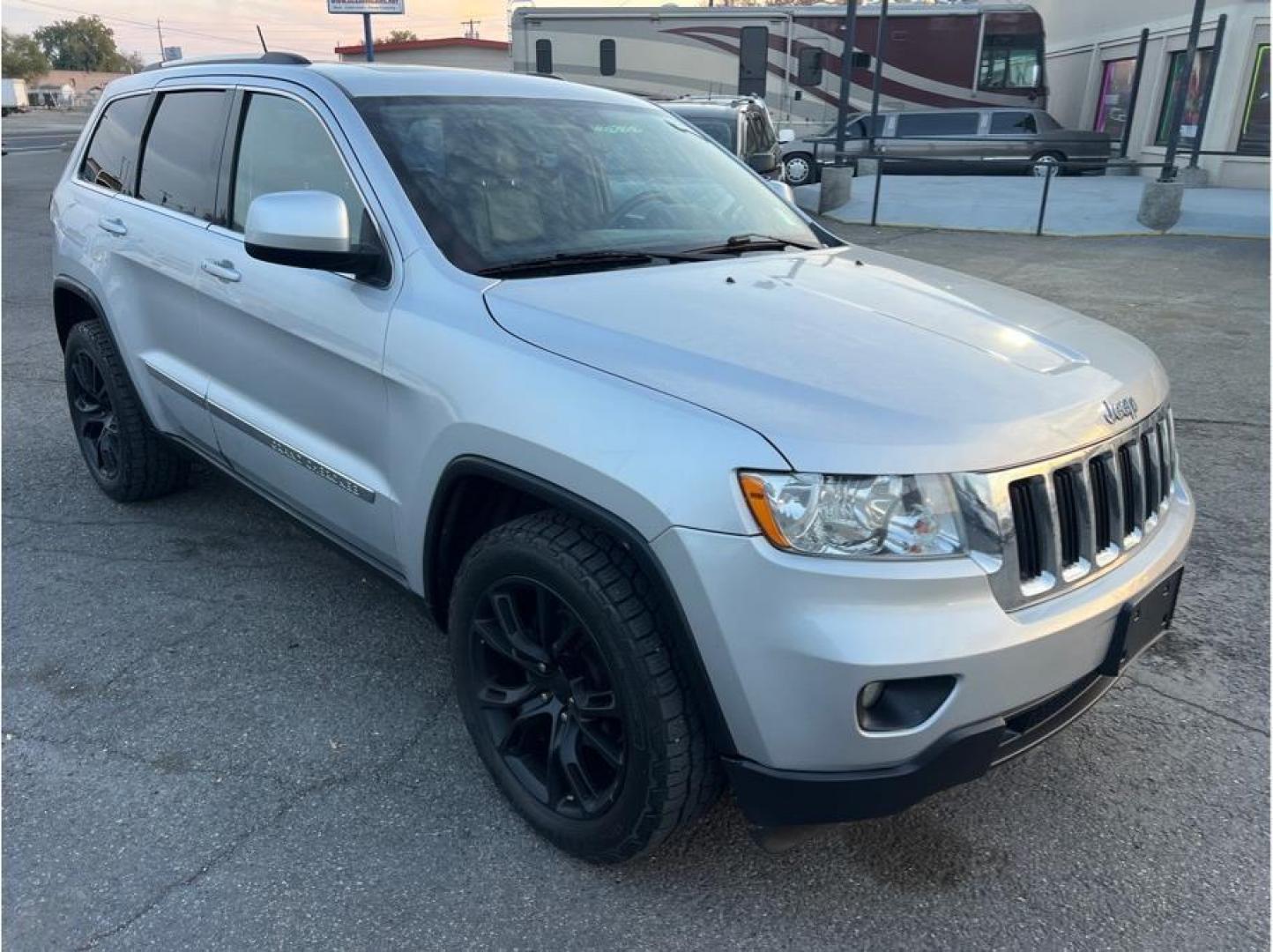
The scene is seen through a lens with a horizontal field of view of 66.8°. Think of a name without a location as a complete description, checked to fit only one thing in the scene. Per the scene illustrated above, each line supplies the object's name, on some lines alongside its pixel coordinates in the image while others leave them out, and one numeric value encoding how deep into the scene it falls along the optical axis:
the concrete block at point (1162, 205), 12.99
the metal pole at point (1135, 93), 20.57
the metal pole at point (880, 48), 19.96
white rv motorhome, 22.16
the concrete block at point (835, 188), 15.28
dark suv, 10.23
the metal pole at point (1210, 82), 15.48
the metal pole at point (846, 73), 15.21
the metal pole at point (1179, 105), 13.59
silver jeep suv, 1.85
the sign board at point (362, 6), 14.50
